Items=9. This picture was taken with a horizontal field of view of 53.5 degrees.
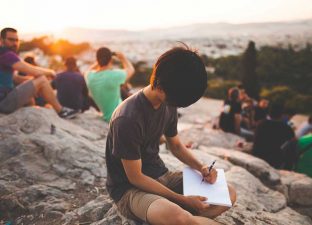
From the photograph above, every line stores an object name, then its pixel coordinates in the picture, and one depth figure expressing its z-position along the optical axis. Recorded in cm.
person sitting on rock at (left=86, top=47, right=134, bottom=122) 520
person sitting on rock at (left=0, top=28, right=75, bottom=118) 427
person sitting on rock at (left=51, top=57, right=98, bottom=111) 589
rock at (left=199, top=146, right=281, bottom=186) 462
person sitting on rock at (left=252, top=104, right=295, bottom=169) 516
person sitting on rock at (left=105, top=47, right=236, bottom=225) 186
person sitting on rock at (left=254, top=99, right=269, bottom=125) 773
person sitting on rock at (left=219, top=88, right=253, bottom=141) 714
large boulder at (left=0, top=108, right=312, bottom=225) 280
